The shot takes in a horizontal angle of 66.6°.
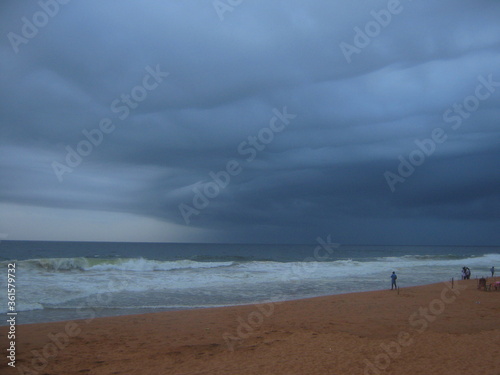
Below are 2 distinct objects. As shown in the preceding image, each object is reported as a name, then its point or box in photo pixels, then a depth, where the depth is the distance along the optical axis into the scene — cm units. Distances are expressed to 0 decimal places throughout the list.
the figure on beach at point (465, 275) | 2942
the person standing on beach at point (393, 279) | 2277
